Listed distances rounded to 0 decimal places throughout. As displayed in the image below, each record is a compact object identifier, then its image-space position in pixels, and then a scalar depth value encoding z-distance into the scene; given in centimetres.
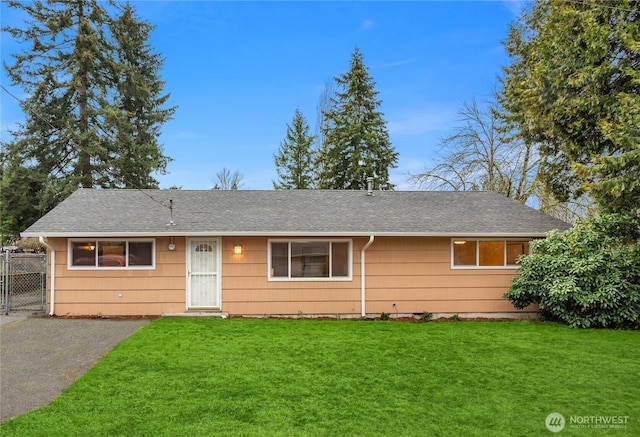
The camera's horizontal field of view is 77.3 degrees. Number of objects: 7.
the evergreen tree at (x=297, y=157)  2678
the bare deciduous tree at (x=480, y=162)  1809
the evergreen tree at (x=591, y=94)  829
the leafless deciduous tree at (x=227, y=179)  2980
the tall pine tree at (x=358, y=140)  2144
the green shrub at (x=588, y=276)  862
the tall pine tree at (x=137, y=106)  1916
